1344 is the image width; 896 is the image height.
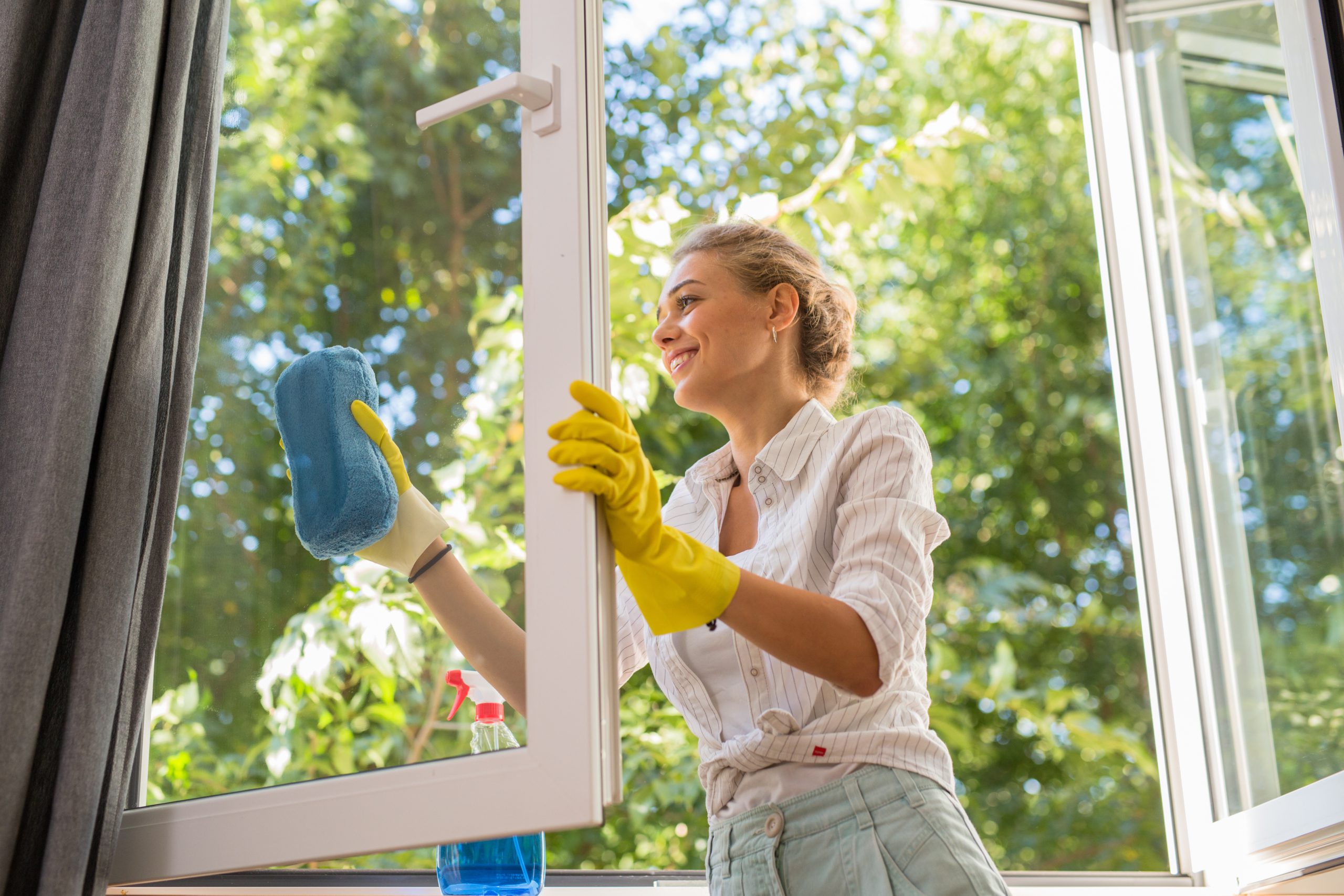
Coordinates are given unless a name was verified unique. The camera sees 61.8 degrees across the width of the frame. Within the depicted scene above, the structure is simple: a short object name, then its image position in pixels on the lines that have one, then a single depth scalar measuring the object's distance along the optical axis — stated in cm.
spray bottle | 143
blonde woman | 103
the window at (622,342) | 108
